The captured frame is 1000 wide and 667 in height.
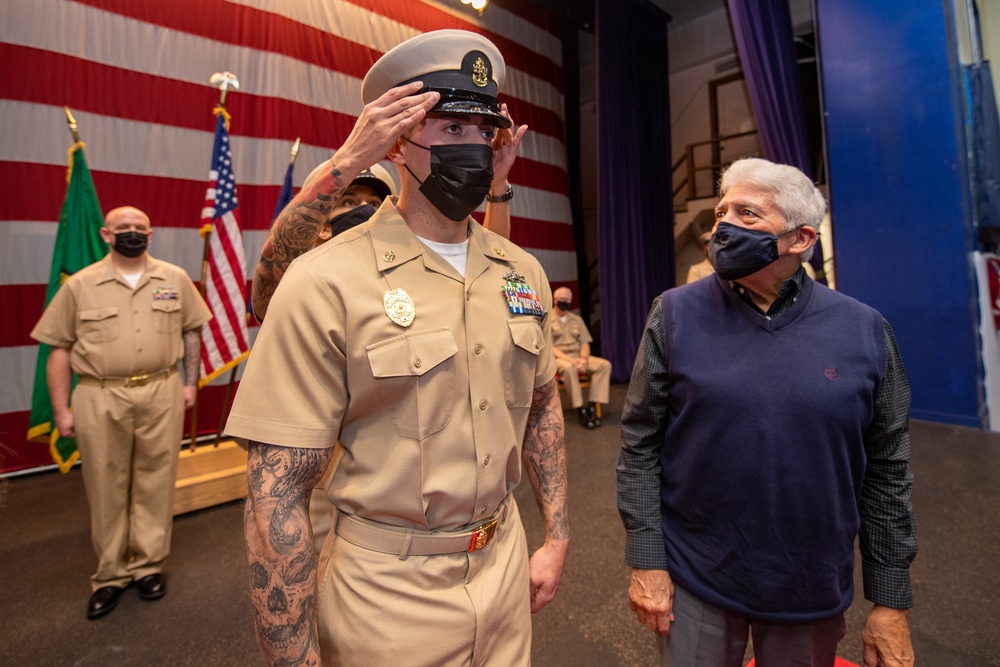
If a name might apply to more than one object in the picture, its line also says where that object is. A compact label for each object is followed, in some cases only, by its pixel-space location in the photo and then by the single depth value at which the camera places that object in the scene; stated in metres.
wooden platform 3.29
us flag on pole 3.36
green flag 3.36
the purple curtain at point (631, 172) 7.29
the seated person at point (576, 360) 5.19
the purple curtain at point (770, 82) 5.18
